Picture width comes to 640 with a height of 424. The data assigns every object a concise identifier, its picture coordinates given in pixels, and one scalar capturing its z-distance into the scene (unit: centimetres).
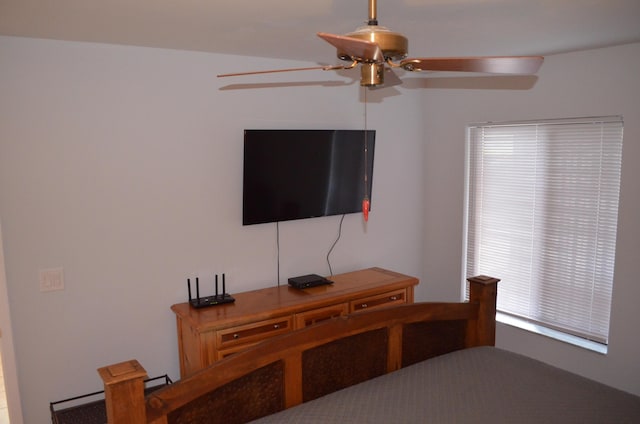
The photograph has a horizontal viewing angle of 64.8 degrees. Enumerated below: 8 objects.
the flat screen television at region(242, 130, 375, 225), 338
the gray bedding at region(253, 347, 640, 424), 200
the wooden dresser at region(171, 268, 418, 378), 294
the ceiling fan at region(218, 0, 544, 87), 158
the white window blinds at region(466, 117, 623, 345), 336
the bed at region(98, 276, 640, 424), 188
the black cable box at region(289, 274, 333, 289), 356
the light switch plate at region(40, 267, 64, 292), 285
